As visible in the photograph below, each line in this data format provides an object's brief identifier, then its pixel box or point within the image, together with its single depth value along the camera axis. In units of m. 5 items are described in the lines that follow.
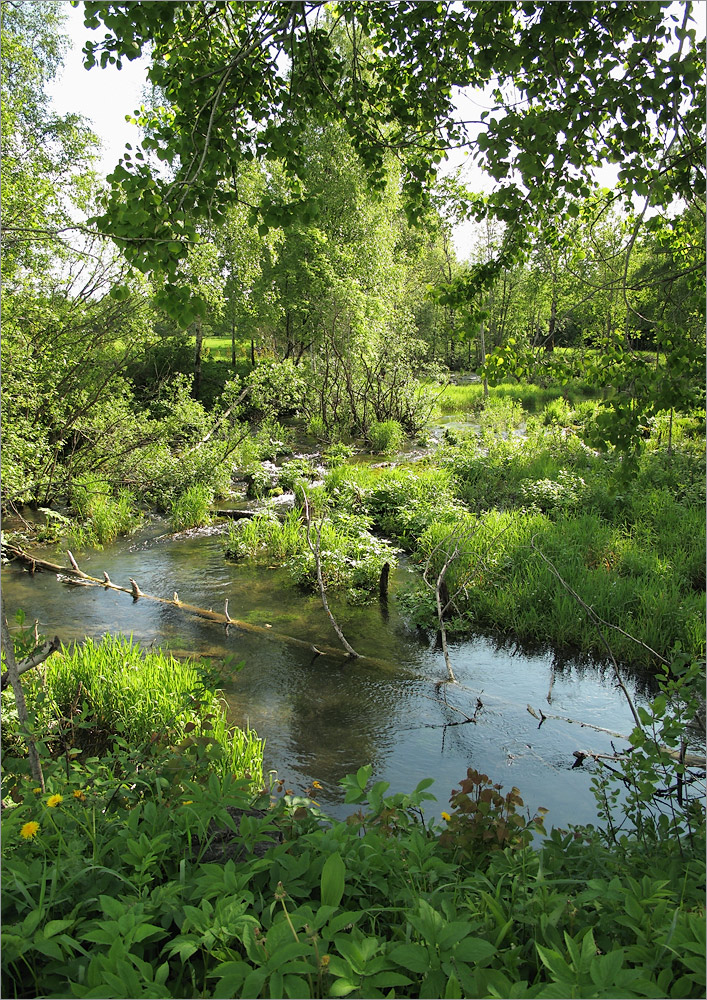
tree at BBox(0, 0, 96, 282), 9.59
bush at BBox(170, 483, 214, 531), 12.41
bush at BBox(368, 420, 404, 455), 18.86
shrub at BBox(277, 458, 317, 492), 14.03
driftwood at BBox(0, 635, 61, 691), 3.44
